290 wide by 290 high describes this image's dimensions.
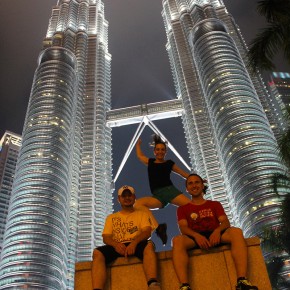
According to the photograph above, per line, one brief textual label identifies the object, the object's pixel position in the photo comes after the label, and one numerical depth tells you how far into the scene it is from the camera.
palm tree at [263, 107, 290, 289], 21.26
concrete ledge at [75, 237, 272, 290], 5.16
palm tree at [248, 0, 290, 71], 10.60
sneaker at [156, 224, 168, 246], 6.24
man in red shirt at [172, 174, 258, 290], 4.97
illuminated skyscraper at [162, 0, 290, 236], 79.05
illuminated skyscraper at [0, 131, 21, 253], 124.99
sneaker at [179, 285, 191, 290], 4.79
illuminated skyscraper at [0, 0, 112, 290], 79.20
